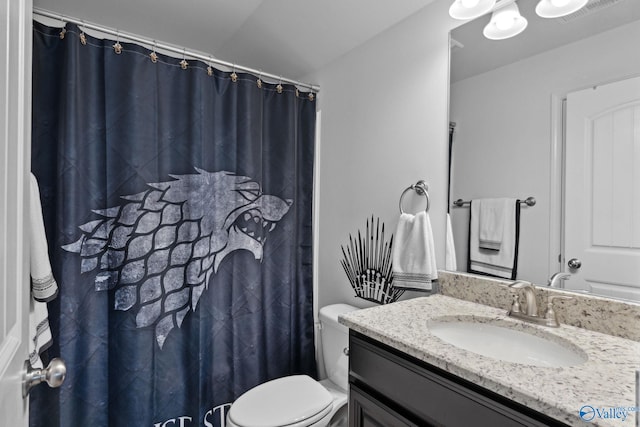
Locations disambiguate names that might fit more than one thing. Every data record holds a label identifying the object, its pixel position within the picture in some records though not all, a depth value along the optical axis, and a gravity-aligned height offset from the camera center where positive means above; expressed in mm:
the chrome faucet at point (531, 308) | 965 -295
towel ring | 1410 +104
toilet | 1289 -812
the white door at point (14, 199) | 513 +16
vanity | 601 -343
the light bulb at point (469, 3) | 1180 +759
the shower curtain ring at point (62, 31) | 1334 +723
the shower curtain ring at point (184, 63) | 1597 +717
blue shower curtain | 1334 -98
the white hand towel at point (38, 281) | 1047 -240
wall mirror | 944 +356
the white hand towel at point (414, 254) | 1310 -175
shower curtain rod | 1313 +772
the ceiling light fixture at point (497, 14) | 1158 +727
